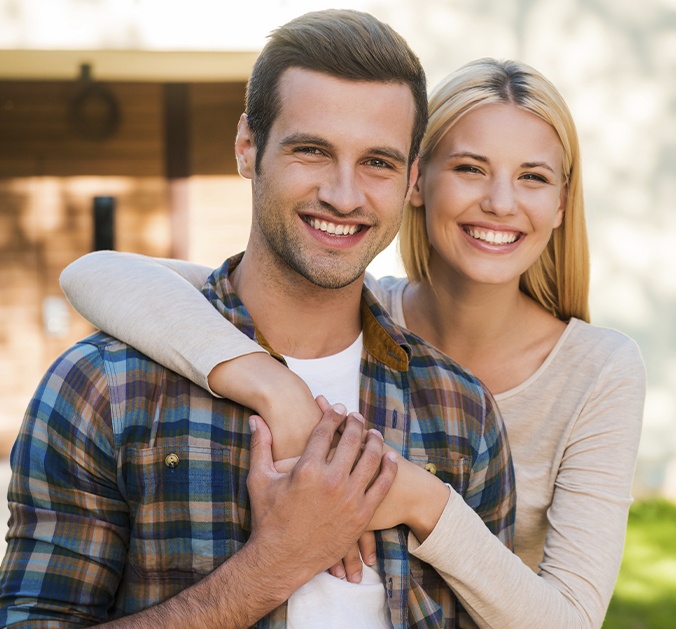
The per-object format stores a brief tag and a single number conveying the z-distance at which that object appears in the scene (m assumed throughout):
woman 1.86
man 1.68
